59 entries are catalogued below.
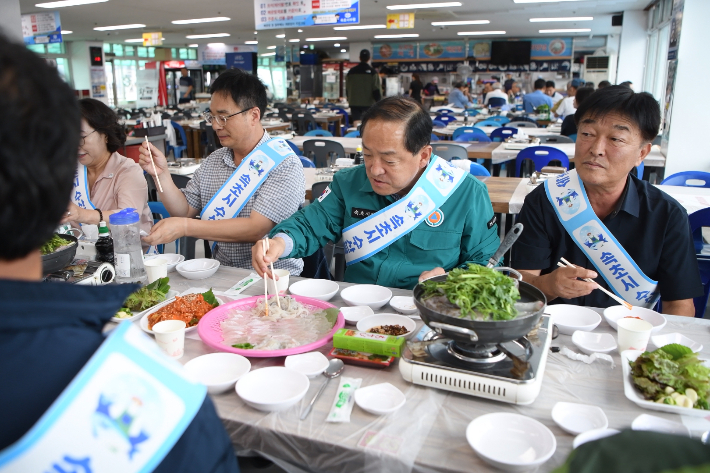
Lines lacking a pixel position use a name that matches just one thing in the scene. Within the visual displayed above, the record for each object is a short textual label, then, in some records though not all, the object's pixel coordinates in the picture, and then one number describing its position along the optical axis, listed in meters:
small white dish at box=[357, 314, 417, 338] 1.64
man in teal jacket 2.04
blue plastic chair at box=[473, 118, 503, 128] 8.80
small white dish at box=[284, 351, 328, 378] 1.37
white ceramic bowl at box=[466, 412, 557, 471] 1.02
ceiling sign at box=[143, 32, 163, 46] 16.08
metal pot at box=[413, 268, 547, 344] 1.17
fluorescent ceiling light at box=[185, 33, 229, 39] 17.78
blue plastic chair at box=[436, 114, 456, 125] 10.10
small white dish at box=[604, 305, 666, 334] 1.66
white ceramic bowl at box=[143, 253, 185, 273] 2.29
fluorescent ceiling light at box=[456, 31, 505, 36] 17.31
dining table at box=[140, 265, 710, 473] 1.08
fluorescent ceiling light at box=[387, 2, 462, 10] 11.19
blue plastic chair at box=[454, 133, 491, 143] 7.27
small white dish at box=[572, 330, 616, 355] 1.50
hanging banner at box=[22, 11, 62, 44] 11.38
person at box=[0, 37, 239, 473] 0.58
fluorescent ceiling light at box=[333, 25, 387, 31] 15.47
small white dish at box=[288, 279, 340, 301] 1.96
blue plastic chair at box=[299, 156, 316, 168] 5.13
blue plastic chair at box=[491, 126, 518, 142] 7.55
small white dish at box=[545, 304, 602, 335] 1.63
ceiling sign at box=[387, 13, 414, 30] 11.69
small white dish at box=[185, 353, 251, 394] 1.31
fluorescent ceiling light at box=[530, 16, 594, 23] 13.68
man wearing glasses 2.58
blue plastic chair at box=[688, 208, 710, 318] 2.75
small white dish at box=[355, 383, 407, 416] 1.20
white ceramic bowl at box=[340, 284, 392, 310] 1.86
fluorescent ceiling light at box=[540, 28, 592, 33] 16.67
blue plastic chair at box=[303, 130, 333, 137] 7.42
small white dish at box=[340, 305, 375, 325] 1.73
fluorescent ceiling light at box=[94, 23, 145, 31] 15.36
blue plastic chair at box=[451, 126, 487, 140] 7.53
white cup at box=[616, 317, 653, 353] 1.47
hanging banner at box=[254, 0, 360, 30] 8.34
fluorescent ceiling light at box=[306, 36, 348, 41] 18.70
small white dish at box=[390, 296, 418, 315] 1.79
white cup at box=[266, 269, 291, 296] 1.95
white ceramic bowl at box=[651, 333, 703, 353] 1.51
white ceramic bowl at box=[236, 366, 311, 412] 1.21
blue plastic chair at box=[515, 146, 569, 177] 5.32
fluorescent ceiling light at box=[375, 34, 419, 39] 18.34
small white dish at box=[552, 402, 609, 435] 1.14
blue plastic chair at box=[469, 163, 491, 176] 4.53
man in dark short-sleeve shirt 1.96
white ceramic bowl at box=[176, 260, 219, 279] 2.15
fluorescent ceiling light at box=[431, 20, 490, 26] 14.32
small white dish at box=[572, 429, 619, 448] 1.08
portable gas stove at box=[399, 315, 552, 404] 1.21
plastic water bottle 1.98
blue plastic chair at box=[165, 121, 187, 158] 9.61
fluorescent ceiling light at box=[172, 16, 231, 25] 13.93
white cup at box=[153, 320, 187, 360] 1.46
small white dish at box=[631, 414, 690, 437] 1.12
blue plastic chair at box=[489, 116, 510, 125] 9.68
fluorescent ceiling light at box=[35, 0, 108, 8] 10.63
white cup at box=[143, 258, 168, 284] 2.05
